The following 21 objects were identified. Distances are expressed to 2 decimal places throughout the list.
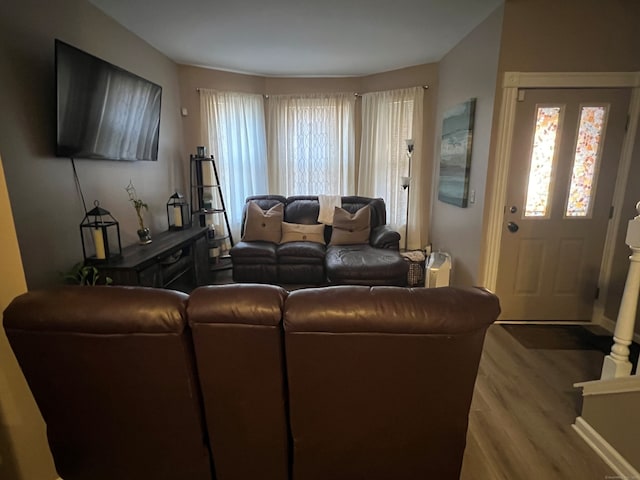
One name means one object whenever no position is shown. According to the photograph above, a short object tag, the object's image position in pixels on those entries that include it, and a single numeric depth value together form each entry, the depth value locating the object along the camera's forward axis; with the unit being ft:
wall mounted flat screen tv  6.60
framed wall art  9.84
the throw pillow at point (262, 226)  12.75
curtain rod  14.65
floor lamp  13.13
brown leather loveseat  10.63
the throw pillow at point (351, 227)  12.74
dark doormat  8.13
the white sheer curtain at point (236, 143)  13.73
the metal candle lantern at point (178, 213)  11.39
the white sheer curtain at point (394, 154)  13.57
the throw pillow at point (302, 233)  12.86
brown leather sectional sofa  3.31
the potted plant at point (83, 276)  6.76
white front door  8.35
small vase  9.27
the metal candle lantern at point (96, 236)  7.26
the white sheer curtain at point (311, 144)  14.85
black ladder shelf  13.23
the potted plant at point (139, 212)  9.15
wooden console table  7.29
